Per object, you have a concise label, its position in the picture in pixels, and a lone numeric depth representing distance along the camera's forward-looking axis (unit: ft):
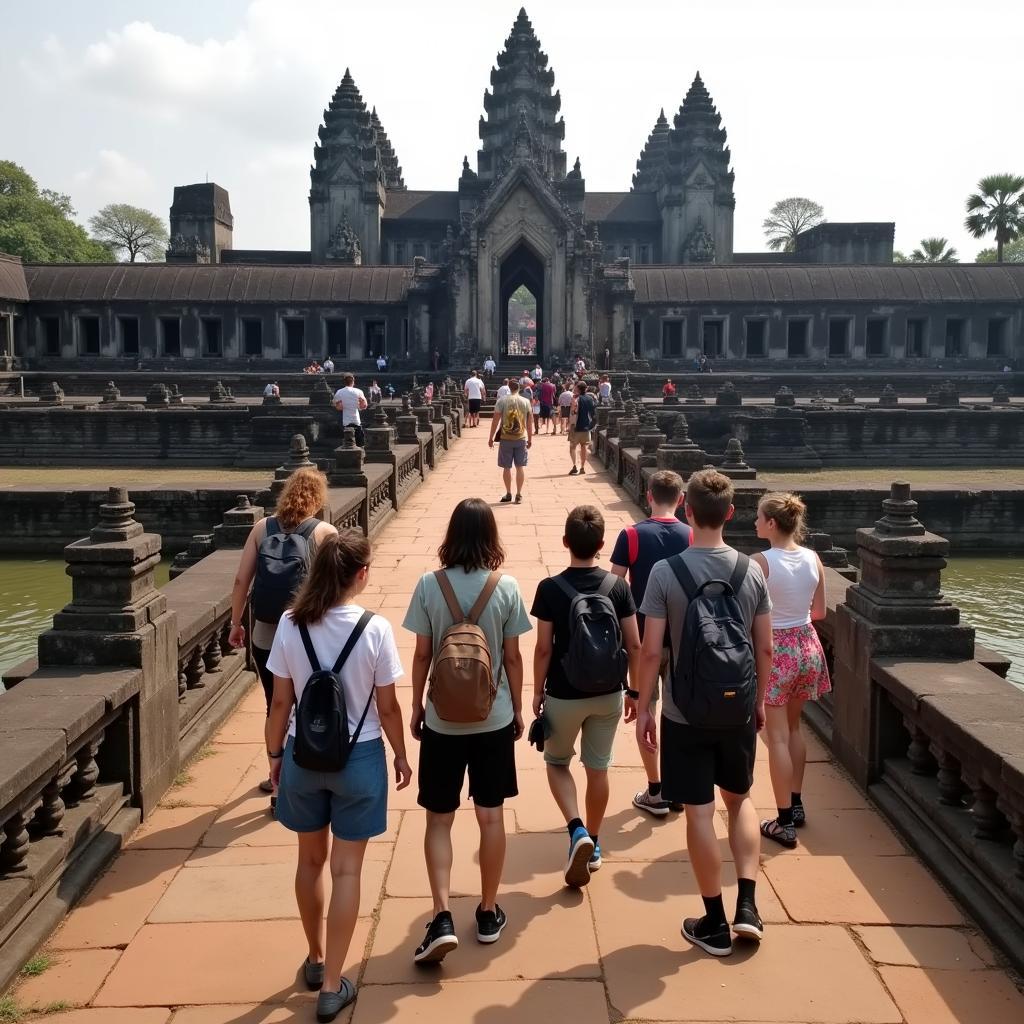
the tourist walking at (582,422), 63.52
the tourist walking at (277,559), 17.39
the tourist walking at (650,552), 18.80
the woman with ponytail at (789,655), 17.44
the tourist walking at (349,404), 68.59
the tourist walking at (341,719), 12.68
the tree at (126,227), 328.70
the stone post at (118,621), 17.94
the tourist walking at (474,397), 99.50
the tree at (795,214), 338.34
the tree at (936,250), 219.00
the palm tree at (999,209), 186.80
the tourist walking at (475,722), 13.96
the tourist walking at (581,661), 15.02
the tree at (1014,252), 306.96
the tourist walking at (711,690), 13.91
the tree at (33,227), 212.43
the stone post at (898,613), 19.12
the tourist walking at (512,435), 48.80
